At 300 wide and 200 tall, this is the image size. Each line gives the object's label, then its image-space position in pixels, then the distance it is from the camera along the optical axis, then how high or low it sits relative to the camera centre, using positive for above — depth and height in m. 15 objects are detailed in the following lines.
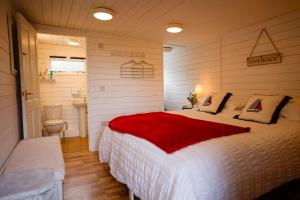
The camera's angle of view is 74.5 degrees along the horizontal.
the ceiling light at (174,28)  3.24 +1.02
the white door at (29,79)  2.49 +0.15
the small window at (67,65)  4.83 +0.63
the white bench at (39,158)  1.56 -0.62
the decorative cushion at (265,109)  2.55 -0.27
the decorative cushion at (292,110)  2.53 -0.29
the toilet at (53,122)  4.23 -0.70
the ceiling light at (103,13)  2.64 +1.04
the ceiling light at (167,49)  5.23 +1.08
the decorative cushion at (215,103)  3.39 -0.25
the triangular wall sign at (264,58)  3.08 +0.49
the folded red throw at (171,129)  1.71 -0.42
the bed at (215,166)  1.40 -0.64
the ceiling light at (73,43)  4.59 +1.11
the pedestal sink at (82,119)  4.86 -0.73
